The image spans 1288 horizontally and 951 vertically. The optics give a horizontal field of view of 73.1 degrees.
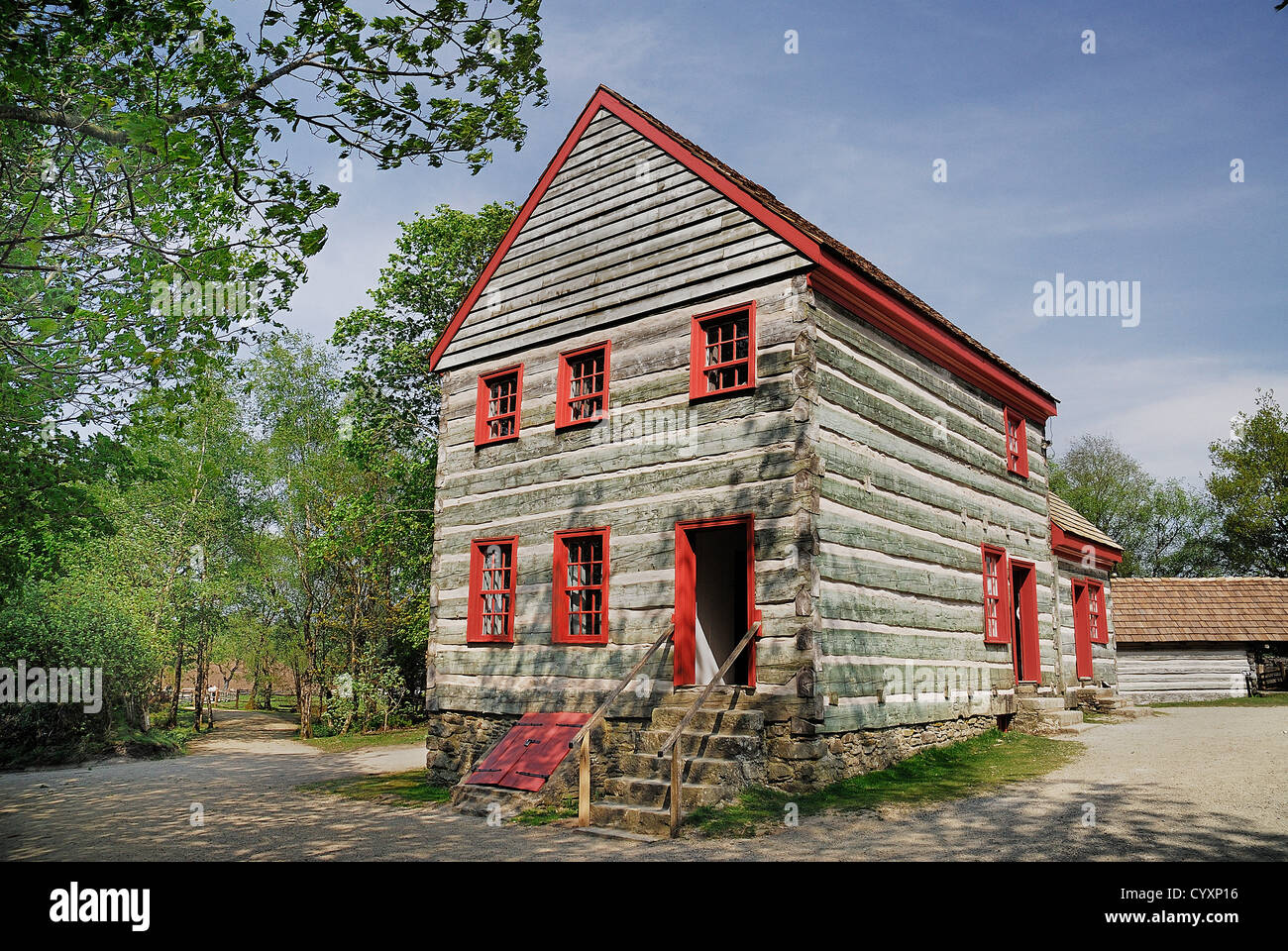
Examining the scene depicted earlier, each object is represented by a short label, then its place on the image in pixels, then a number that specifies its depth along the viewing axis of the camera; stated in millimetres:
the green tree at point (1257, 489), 39938
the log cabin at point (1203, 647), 27047
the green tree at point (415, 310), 26000
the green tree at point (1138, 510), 47969
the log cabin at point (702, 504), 10773
